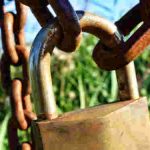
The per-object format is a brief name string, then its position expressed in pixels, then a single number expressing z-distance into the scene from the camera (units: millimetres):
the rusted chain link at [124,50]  167
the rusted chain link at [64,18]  155
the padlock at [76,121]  162
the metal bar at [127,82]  184
